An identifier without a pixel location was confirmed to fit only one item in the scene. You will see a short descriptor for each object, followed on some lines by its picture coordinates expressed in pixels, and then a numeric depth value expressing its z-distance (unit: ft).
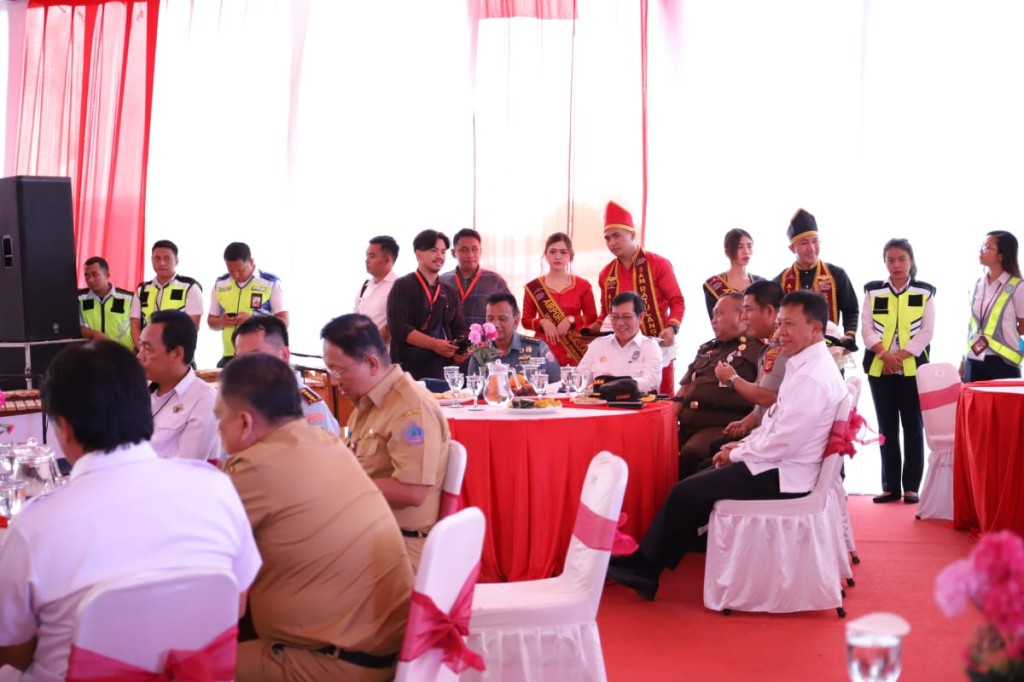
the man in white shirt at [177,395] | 10.80
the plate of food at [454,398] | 16.47
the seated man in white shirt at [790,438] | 13.88
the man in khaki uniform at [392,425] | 9.89
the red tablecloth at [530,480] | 14.94
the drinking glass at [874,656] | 4.22
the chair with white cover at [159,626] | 5.63
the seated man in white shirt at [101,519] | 5.95
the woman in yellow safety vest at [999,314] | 19.21
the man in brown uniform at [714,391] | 17.54
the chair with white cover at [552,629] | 9.95
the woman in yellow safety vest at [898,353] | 20.01
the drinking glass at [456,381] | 16.58
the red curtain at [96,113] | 29.07
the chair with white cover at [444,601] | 7.12
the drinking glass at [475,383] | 15.84
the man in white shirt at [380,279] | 21.63
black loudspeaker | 25.64
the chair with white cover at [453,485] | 10.40
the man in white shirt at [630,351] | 18.31
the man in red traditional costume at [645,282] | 21.15
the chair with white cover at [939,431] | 18.69
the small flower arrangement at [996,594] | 3.85
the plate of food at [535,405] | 15.66
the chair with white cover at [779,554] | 14.05
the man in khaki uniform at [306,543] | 7.28
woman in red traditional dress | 21.30
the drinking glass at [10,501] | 8.64
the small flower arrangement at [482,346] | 17.16
